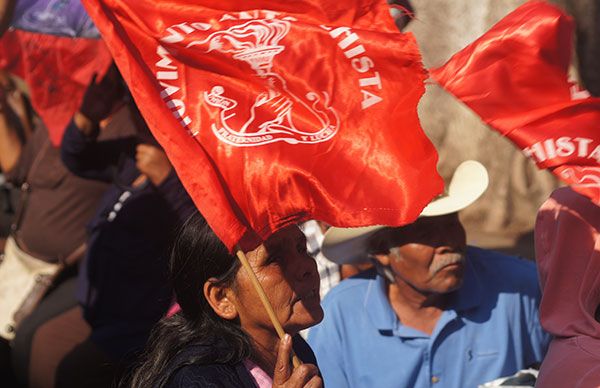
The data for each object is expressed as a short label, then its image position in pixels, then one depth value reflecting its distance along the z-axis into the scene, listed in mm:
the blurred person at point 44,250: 12687
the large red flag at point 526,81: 6992
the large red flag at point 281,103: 7102
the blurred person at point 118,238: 11211
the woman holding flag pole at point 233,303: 6574
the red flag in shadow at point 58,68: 11898
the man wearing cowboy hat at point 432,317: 9031
